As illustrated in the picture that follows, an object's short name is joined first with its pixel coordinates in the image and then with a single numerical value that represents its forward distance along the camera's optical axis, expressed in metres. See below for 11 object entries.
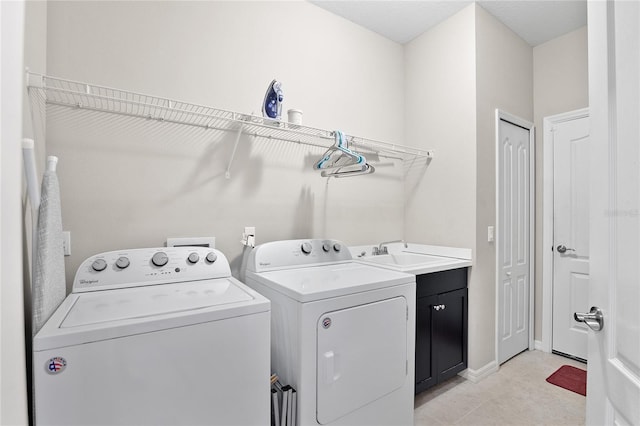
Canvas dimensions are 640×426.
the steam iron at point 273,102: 1.81
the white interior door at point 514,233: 2.57
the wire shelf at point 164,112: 1.42
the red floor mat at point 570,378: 2.21
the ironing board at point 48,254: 0.98
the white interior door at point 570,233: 2.62
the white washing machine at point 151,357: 0.86
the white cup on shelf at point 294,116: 1.90
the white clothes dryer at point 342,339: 1.33
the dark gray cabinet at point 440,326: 2.02
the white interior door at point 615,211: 0.65
